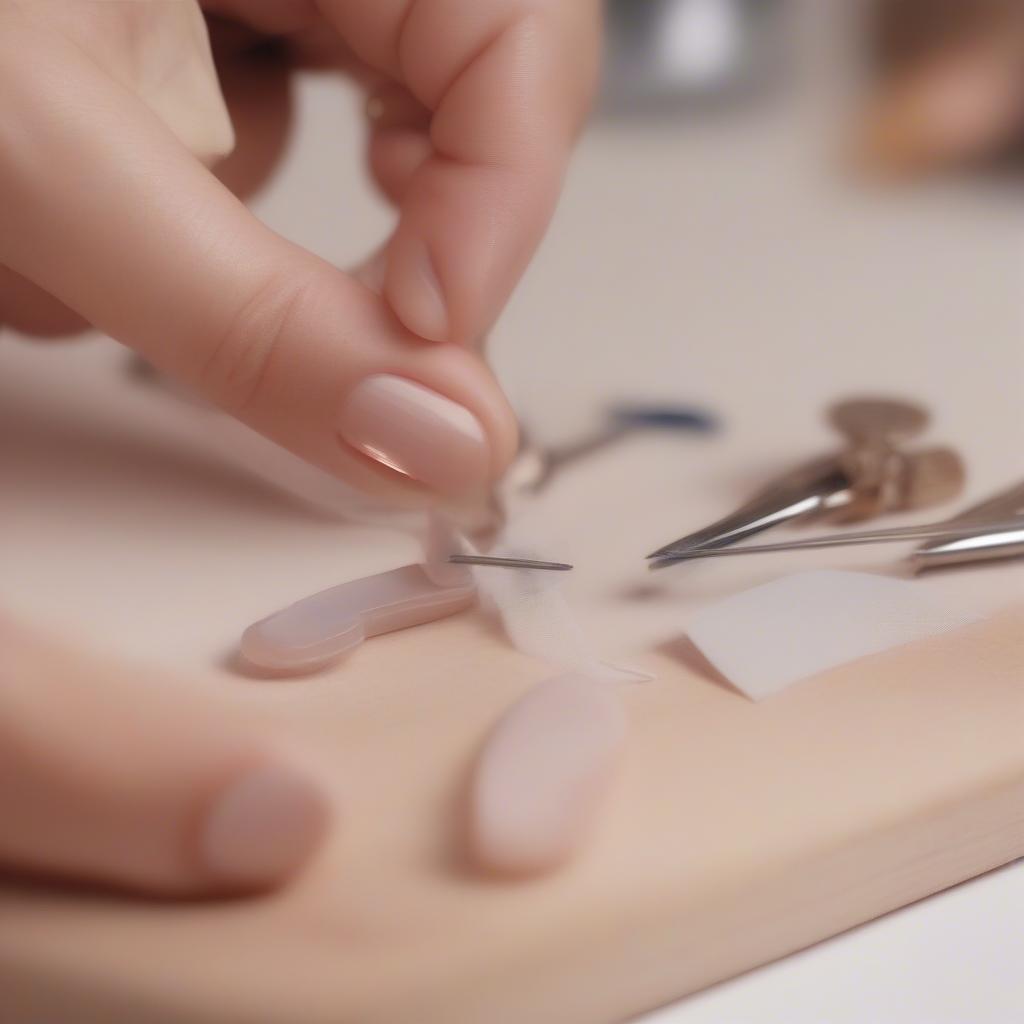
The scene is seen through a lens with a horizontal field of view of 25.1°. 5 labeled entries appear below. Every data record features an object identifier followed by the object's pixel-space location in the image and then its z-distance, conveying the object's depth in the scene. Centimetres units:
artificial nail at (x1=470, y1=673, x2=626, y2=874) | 18
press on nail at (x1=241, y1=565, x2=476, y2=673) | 21
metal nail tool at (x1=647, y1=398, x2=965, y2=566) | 23
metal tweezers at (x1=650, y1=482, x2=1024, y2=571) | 22
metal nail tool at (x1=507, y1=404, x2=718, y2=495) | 25
